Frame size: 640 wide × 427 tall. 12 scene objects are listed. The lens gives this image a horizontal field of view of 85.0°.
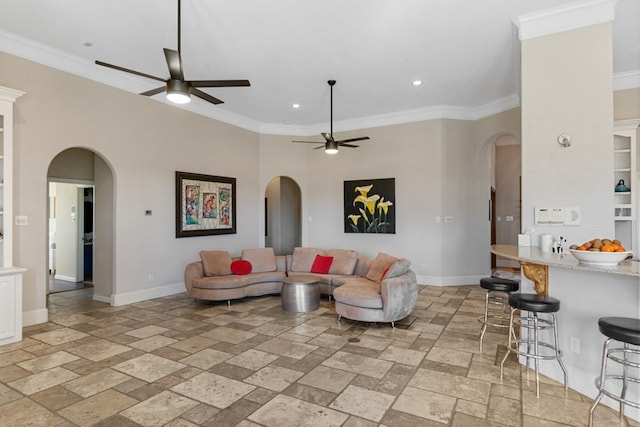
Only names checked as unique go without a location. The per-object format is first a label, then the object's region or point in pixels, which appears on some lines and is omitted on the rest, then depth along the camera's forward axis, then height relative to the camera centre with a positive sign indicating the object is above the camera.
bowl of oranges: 2.52 -0.29
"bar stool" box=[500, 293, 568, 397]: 2.86 -0.99
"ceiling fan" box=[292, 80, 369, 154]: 5.83 +1.18
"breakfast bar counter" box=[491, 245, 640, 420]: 2.63 -0.72
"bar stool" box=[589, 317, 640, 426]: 2.16 -0.90
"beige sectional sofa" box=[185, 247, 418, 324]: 4.46 -1.04
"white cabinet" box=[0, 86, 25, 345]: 3.86 -0.34
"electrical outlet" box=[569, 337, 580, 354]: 2.98 -1.13
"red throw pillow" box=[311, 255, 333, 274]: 6.27 -0.92
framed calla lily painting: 7.37 +0.17
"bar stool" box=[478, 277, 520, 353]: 3.89 -0.81
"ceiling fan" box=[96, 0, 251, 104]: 3.30 +1.28
